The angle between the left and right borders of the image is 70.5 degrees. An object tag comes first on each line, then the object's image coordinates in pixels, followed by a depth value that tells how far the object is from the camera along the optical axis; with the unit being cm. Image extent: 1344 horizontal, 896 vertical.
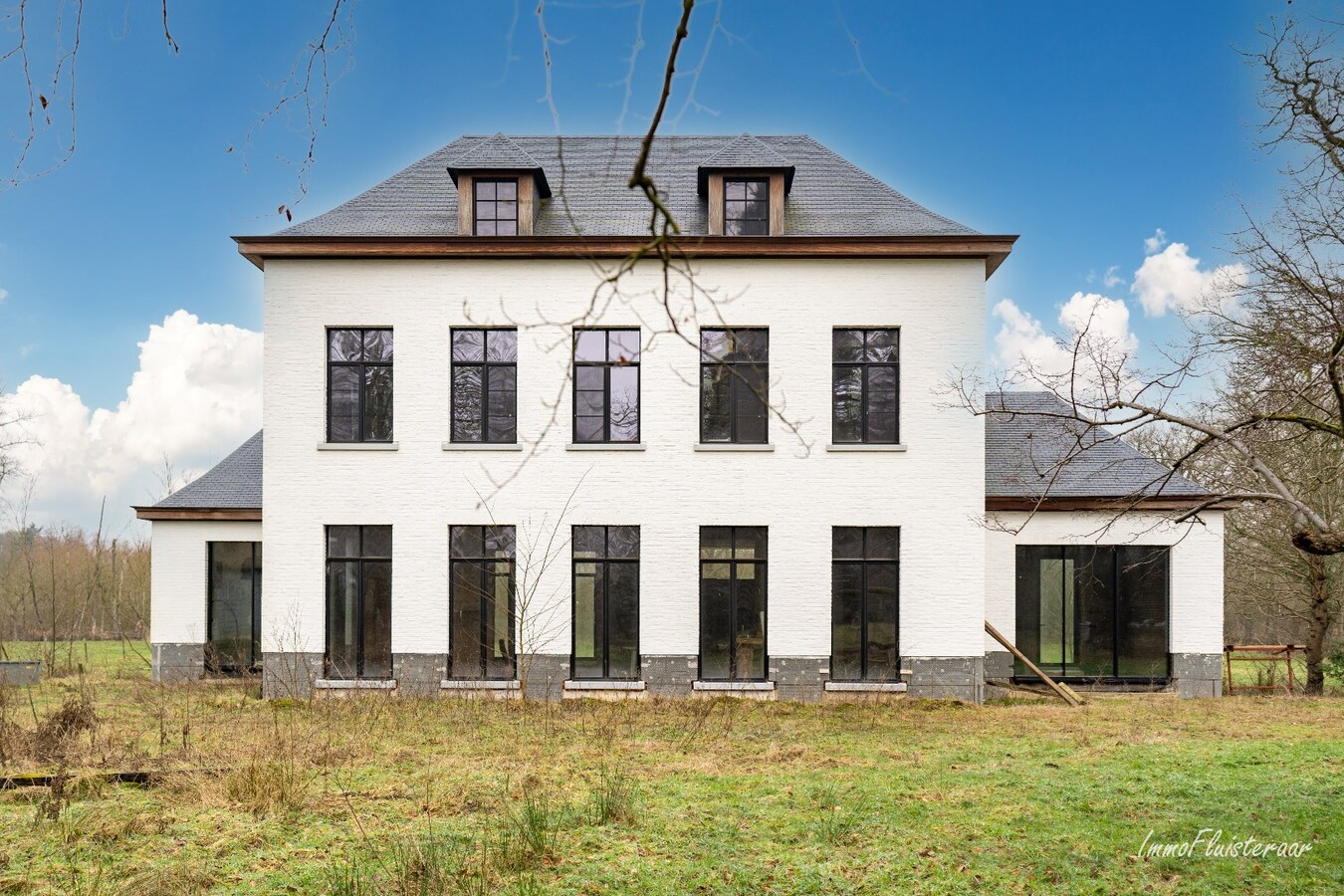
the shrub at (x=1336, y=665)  1883
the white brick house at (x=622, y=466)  1681
